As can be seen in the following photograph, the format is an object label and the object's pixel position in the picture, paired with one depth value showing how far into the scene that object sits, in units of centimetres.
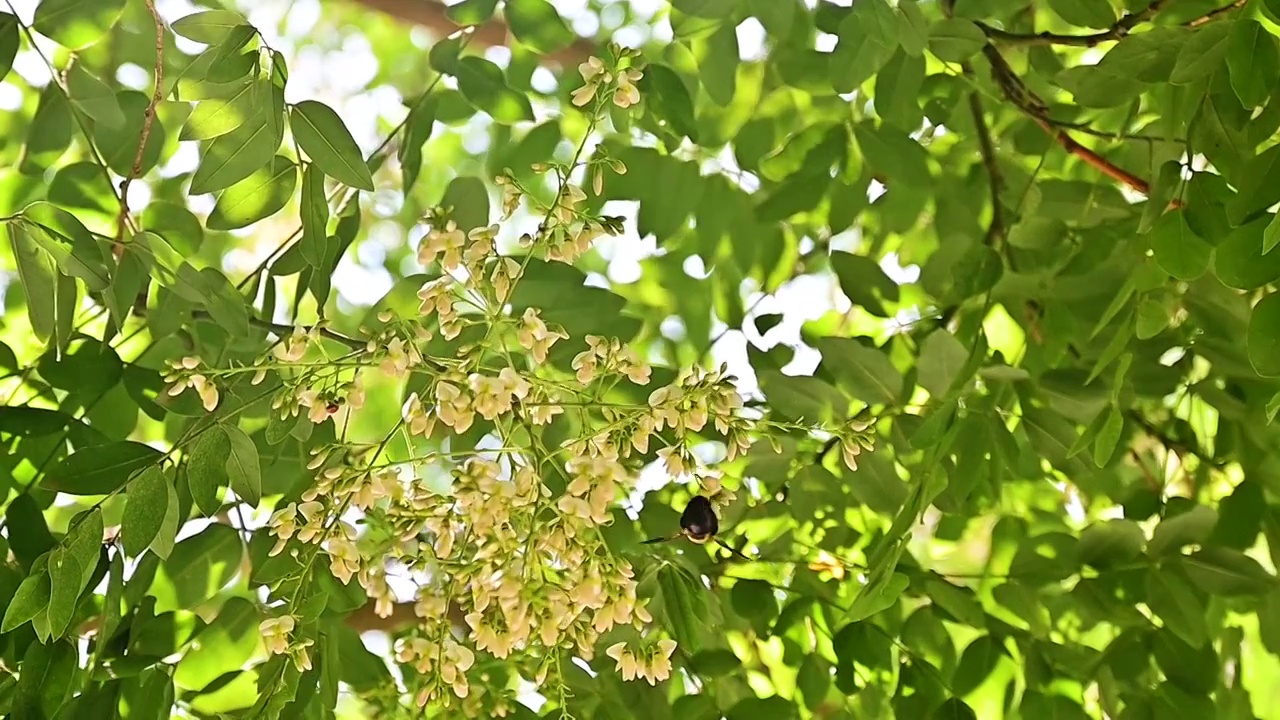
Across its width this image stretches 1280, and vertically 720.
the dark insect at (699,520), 150
